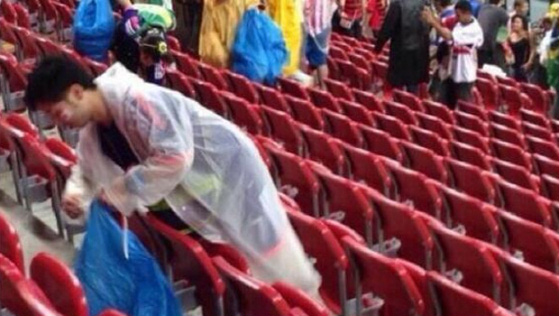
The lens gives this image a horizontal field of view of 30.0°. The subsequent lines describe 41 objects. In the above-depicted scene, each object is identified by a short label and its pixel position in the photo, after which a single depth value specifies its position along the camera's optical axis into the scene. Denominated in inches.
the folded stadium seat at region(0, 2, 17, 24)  264.2
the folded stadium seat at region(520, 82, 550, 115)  300.7
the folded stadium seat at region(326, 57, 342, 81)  295.0
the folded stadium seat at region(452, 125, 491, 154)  217.3
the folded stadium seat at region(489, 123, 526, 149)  230.2
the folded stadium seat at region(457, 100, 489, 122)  254.0
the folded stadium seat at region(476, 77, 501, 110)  294.5
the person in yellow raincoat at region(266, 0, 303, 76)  263.6
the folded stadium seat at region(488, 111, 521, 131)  248.2
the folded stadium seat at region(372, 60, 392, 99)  292.4
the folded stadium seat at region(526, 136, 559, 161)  224.1
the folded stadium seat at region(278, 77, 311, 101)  236.9
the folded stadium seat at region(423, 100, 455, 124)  243.9
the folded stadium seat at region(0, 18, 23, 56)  236.7
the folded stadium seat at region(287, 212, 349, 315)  123.3
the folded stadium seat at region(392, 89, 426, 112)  251.1
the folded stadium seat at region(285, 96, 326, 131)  207.9
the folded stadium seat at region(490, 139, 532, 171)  209.5
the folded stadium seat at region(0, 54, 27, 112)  198.4
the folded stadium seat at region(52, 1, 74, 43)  278.5
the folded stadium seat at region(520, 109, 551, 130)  260.7
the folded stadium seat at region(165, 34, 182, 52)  261.5
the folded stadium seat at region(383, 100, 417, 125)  232.2
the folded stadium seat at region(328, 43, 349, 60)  305.3
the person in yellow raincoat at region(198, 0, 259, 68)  244.8
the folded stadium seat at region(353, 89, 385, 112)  239.0
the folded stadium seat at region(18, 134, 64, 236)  147.3
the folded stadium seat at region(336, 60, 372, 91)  290.7
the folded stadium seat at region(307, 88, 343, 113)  227.5
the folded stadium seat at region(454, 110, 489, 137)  237.1
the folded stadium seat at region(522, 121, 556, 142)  241.8
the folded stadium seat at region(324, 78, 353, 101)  250.1
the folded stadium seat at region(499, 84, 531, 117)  290.7
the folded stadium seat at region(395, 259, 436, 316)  116.2
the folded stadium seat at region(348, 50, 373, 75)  295.9
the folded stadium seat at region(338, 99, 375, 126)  219.1
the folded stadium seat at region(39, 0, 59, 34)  283.7
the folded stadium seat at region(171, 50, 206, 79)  234.4
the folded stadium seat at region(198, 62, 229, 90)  227.3
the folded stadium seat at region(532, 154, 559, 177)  206.8
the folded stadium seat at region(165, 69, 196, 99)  211.5
